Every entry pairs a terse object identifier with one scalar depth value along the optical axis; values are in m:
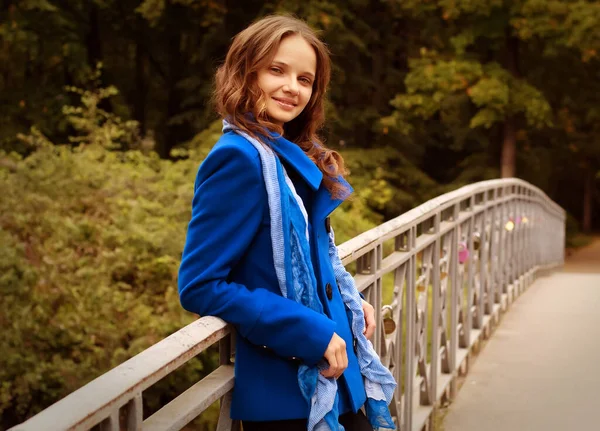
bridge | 1.61
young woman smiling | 1.93
